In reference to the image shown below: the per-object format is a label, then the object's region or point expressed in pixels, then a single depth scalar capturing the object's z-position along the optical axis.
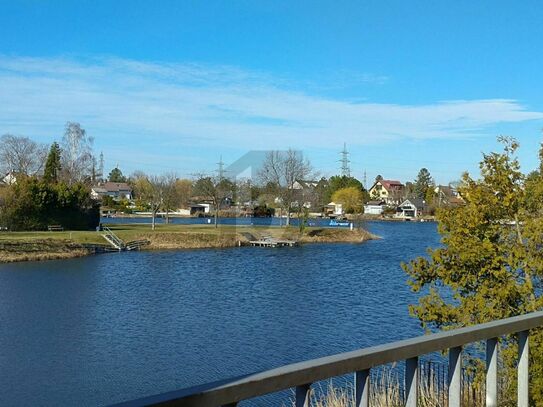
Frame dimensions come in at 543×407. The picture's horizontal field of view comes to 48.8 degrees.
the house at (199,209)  102.78
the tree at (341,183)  124.31
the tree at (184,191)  92.39
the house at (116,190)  124.87
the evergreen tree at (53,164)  76.00
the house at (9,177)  73.36
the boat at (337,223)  81.19
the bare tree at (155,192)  76.50
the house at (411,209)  120.89
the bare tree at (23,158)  79.06
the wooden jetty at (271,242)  60.16
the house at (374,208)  127.36
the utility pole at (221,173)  67.89
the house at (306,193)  69.56
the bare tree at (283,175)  68.88
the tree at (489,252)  9.11
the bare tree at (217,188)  69.94
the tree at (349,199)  102.19
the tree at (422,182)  134.62
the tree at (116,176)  163.00
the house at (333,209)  105.24
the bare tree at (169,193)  77.75
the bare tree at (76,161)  80.62
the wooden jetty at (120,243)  53.75
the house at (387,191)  144.65
